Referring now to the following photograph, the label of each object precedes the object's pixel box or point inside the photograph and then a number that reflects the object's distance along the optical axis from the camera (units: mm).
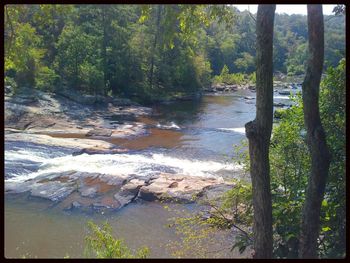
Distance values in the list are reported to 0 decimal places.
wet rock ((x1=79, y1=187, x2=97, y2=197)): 14516
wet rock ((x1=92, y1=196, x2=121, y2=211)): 13671
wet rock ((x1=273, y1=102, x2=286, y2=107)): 36775
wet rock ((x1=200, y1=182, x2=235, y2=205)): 13944
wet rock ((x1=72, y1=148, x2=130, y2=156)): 19266
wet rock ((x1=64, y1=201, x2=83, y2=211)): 13453
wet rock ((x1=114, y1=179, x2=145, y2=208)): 14195
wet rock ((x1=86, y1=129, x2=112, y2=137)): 23703
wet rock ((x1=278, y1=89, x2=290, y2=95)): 49106
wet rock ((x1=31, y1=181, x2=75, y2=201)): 14203
